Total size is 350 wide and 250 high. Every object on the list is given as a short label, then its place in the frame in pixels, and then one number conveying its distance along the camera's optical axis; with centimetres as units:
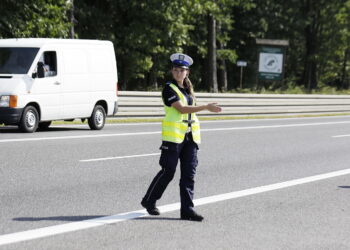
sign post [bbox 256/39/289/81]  4125
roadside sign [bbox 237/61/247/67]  3624
